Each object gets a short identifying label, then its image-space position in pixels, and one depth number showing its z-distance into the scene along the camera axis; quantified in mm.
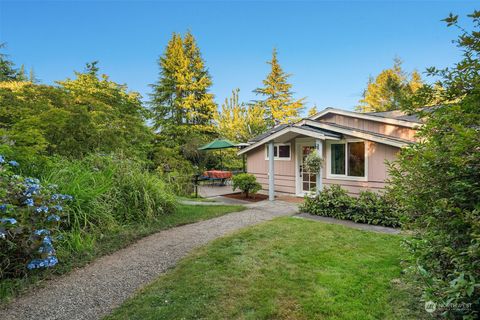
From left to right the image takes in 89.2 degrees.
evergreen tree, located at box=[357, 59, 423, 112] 23016
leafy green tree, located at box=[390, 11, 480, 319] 1604
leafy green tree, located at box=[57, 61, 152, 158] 7590
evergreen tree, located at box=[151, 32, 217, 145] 20812
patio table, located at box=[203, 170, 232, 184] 14281
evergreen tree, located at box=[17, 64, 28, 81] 22225
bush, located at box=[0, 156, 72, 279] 3209
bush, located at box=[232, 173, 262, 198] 10391
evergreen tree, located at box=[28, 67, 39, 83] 28991
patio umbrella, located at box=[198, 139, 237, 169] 13520
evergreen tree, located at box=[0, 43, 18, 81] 15336
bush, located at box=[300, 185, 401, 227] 6188
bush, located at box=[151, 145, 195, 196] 9405
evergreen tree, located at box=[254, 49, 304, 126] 26641
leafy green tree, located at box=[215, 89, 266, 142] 21641
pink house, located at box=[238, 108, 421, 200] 7984
